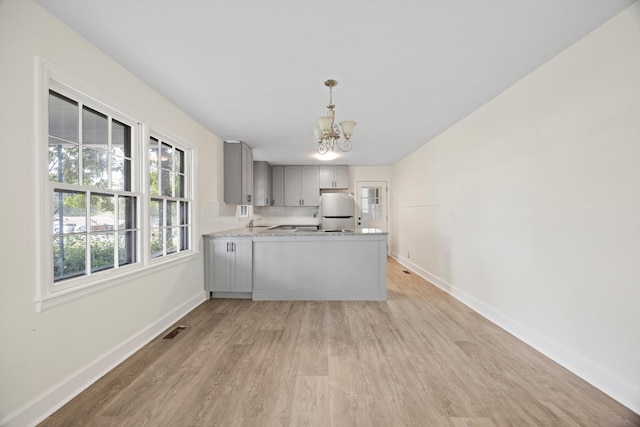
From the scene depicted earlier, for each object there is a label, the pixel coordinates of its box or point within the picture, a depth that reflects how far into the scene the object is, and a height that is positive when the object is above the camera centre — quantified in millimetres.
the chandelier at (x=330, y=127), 2441 +758
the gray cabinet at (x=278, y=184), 6492 +616
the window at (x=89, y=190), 1779 +141
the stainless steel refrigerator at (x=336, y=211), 6191 -4
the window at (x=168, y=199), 2789 +127
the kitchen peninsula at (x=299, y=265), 3645 -704
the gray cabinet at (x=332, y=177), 6508 +781
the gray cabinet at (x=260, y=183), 5988 +589
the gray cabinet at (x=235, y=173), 4305 +579
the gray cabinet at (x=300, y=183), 6496 +640
